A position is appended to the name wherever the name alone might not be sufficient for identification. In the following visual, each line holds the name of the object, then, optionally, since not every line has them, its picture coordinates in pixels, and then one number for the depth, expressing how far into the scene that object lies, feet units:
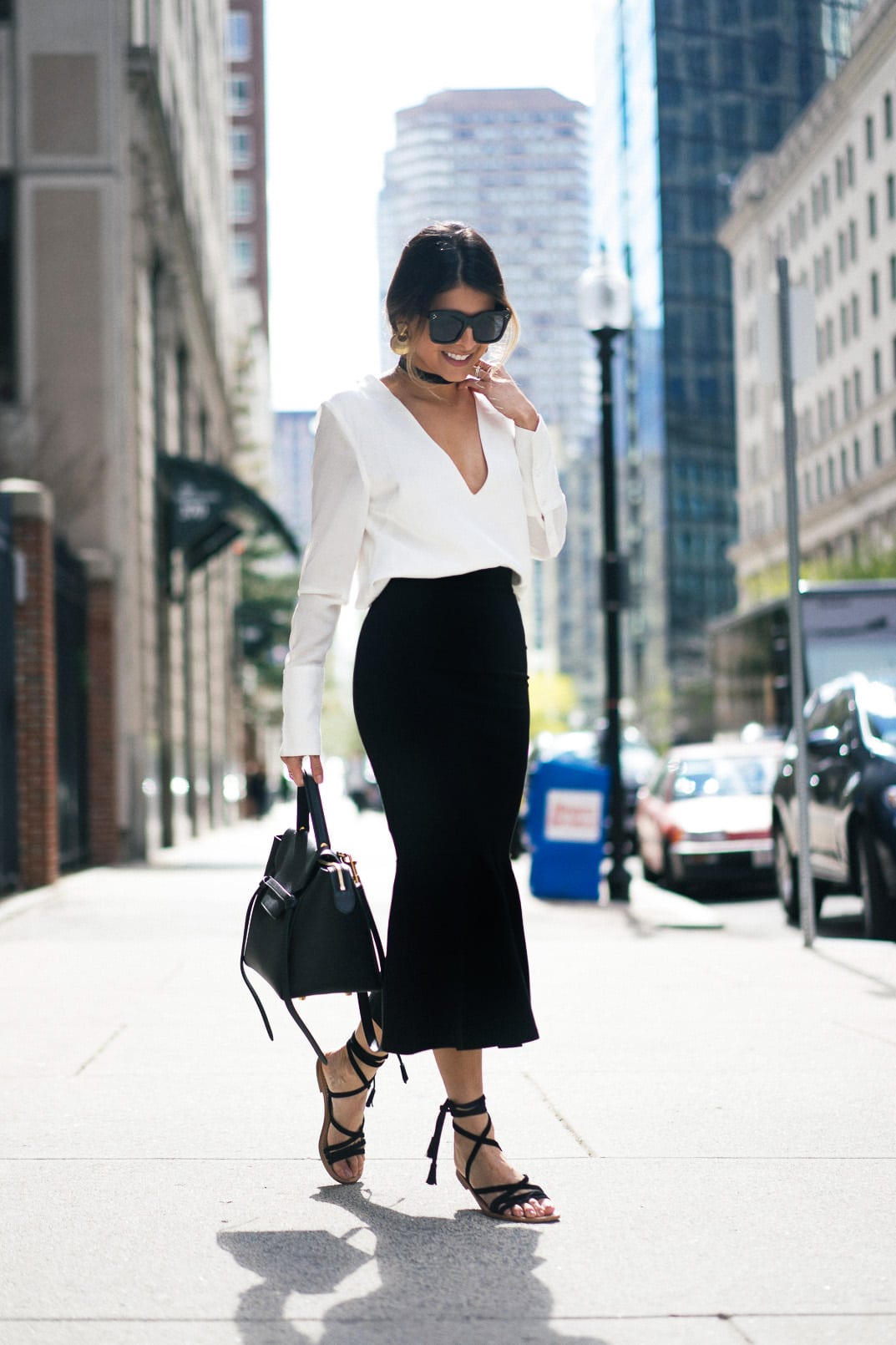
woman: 12.60
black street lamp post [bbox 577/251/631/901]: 47.24
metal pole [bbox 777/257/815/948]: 30.58
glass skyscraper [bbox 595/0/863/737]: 304.50
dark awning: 78.89
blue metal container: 45.98
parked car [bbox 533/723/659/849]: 78.07
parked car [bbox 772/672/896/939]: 33.32
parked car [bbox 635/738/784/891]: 52.42
